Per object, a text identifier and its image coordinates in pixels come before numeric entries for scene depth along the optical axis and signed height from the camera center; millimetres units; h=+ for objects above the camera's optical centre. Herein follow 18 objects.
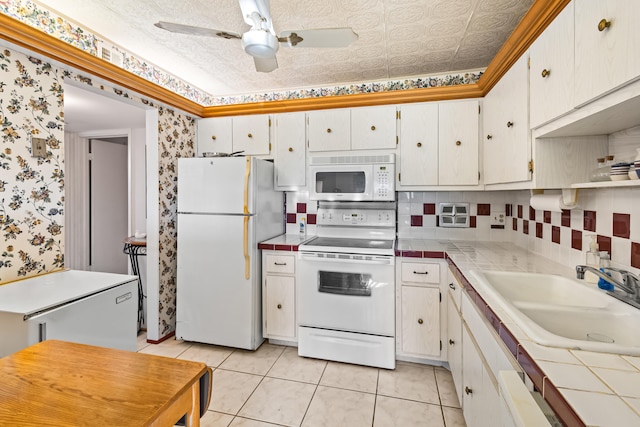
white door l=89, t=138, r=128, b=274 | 4461 +89
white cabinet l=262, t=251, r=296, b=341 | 2594 -753
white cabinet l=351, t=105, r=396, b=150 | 2654 +737
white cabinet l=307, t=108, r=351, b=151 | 2748 +745
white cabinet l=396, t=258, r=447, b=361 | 2283 -781
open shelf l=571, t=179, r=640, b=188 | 1030 +98
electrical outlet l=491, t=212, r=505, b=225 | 2732 -78
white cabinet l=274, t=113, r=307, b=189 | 2861 +579
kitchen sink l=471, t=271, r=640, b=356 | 858 -386
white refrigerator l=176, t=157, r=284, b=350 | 2520 -343
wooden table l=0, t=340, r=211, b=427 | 724 -492
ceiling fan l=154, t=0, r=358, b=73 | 1507 +923
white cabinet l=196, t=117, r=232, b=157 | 3070 +777
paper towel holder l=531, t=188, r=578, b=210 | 1587 +72
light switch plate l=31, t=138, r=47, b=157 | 1789 +380
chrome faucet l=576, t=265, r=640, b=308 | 1099 -292
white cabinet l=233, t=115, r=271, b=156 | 2953 +751
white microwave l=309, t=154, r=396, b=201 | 2566 +279
